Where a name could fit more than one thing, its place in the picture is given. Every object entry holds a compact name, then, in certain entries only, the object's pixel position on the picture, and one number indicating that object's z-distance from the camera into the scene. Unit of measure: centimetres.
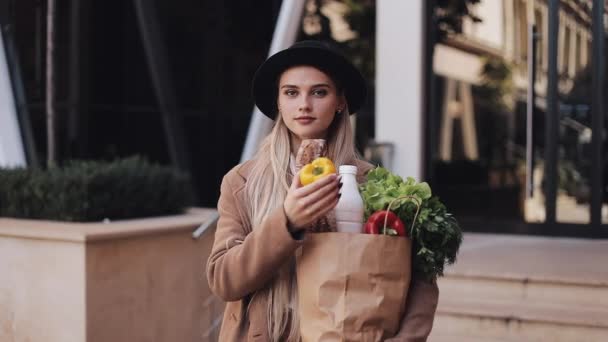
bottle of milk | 298
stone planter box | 585
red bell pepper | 297
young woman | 307
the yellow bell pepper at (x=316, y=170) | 299
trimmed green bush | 672
